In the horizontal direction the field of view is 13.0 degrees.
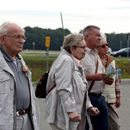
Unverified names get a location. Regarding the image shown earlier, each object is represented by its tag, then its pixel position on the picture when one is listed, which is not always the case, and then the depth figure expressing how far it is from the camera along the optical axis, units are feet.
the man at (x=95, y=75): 22.57
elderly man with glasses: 16.51
